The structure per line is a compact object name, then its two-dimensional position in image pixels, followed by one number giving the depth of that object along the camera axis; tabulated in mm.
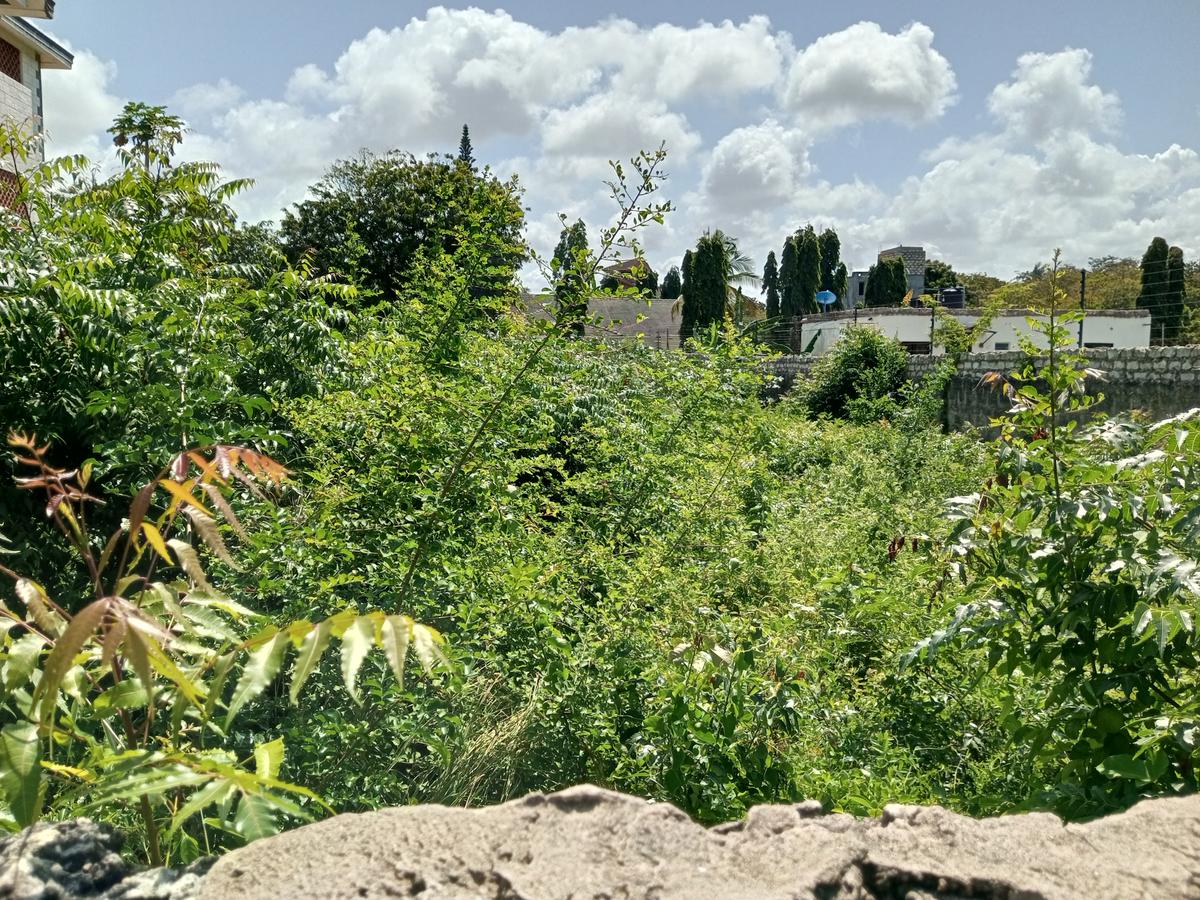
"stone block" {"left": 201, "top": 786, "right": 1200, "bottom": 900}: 1264
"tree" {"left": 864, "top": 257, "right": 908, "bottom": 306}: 55062
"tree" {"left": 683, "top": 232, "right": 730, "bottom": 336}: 43844
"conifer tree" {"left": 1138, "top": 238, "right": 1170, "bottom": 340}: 29570
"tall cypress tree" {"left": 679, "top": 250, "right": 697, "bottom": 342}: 43125
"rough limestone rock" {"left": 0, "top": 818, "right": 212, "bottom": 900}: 1251
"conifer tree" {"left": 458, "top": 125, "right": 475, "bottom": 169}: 57125
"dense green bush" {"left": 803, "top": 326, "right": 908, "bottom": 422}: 17734
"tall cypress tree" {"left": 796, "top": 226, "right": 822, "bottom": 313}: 56028
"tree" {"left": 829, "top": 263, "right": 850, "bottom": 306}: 61156
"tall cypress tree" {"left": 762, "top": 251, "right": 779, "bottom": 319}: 60938
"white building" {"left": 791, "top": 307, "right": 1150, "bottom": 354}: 28122
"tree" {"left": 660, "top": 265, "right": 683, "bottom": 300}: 68681
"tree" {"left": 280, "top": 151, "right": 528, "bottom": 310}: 25797
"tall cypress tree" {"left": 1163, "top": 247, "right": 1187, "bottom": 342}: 22172
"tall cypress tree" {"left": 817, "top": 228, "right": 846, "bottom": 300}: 61344
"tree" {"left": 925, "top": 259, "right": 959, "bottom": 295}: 69175
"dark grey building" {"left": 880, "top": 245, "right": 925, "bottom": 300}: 71750
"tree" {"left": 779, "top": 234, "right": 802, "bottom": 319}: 56812
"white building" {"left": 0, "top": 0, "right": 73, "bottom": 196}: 14391
